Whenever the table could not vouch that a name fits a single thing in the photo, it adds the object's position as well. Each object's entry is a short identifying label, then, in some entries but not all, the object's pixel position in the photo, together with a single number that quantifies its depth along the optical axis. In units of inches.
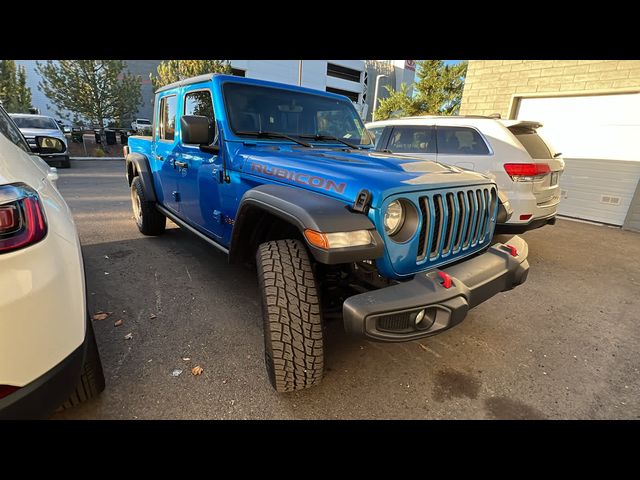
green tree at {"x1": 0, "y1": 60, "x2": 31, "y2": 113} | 703.1
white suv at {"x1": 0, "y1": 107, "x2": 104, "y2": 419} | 43.5
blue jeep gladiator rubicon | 66.4
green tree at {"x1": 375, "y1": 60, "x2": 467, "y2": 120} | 543.2
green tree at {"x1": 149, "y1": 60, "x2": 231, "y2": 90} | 585.6
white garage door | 268.7
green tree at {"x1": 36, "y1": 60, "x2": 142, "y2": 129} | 738.2
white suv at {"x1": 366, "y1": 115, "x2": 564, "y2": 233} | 169.3
